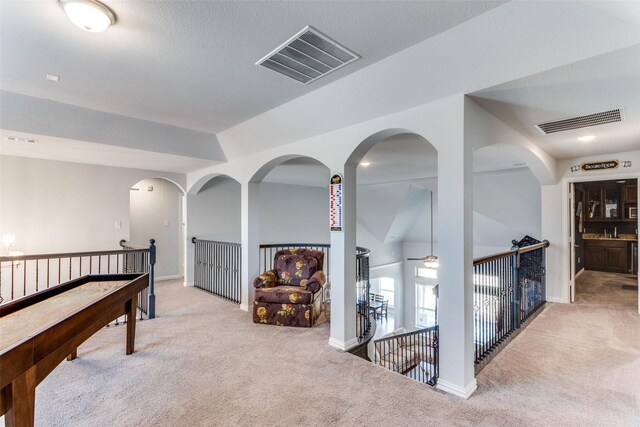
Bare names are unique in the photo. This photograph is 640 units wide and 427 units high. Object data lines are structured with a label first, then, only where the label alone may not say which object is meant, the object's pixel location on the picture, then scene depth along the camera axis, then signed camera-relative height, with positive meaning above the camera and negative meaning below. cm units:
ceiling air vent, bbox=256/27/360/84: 219 +128
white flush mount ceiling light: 180 +125
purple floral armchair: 402 -106
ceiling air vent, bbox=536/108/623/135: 305 +102
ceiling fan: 617 -91
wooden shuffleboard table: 142 -67
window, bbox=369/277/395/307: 1084 -257
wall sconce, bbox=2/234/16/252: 454 -36
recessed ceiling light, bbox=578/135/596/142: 382 +101
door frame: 504 -20
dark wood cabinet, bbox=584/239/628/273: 763 -102
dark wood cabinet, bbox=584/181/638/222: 747 +37
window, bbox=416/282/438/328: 1086 -318
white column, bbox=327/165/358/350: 339 -65
